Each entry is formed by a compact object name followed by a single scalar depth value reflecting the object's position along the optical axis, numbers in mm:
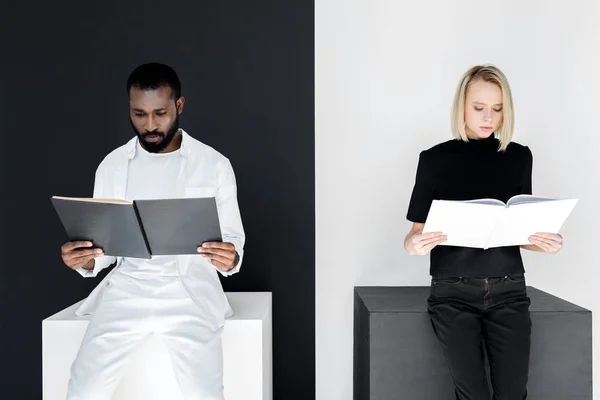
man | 1970
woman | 2086
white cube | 2225
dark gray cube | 2314
